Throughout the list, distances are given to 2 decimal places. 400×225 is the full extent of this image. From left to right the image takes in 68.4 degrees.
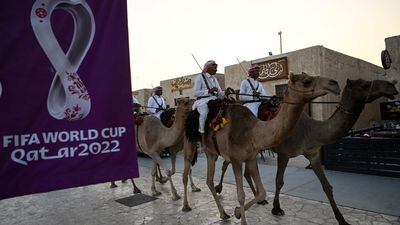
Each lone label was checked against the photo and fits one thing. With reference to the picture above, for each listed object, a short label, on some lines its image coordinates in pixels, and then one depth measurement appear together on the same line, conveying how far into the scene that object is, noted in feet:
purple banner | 5.50
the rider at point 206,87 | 19.11
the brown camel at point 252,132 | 12.67
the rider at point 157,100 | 34.04
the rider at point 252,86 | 21.18
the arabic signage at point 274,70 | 57.67
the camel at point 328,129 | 15.12
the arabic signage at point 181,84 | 83.66
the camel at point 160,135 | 21.31
